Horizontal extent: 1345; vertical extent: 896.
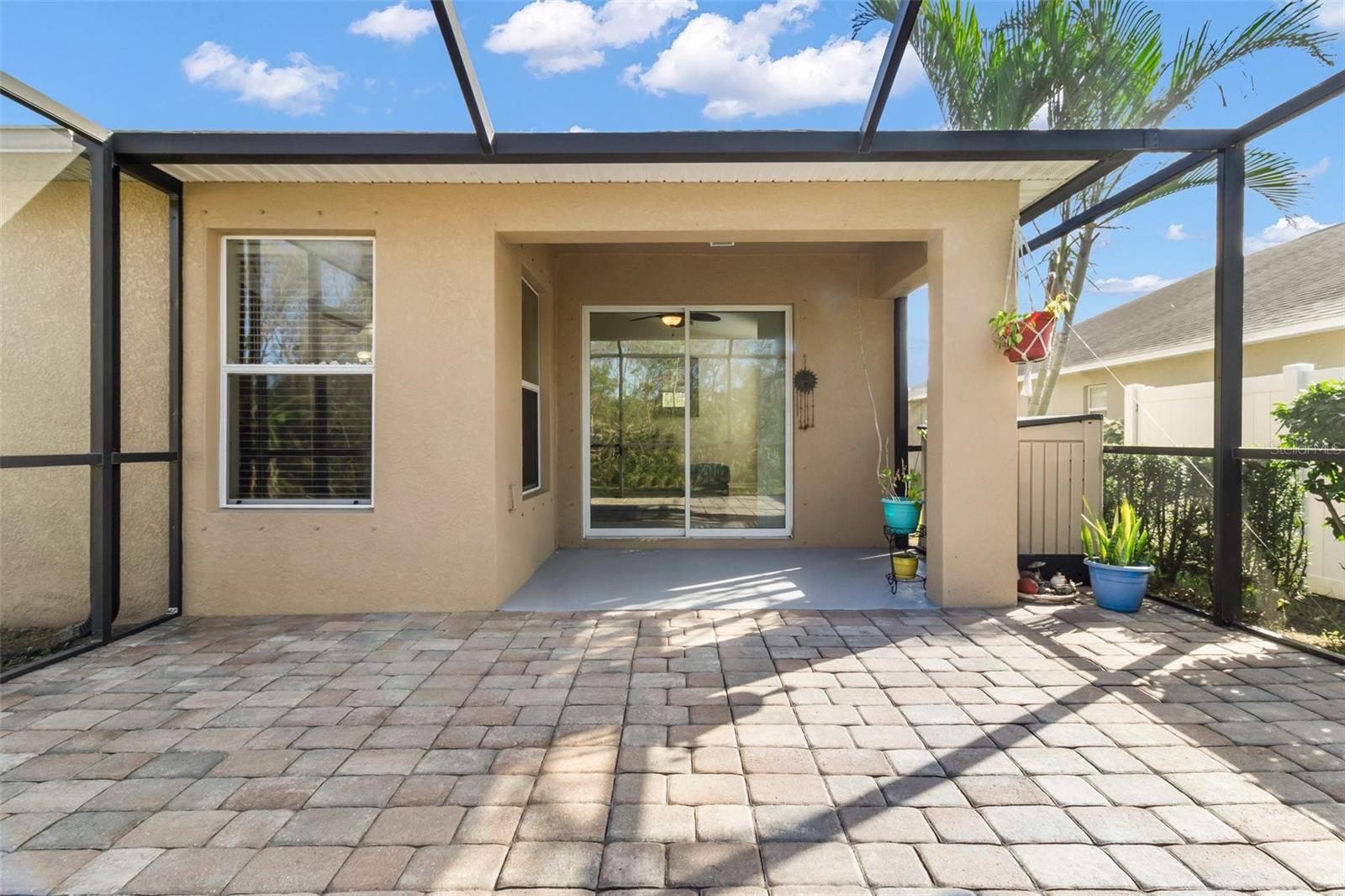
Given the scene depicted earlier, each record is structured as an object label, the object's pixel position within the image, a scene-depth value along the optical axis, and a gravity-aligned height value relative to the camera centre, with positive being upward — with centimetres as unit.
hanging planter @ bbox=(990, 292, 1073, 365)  381 +66
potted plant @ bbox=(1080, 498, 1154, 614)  410 -75
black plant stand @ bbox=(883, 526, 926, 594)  457 -84
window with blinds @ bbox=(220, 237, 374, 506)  424 +43
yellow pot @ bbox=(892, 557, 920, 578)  466 -85
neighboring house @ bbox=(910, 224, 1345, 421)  709 +150
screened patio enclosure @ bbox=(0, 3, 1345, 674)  358 +113
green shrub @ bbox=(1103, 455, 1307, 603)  423 -49
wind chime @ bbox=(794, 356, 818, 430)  624 +49
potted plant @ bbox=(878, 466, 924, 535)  471 -43
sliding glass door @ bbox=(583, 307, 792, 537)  634 +20
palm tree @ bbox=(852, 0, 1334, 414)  562 +346
